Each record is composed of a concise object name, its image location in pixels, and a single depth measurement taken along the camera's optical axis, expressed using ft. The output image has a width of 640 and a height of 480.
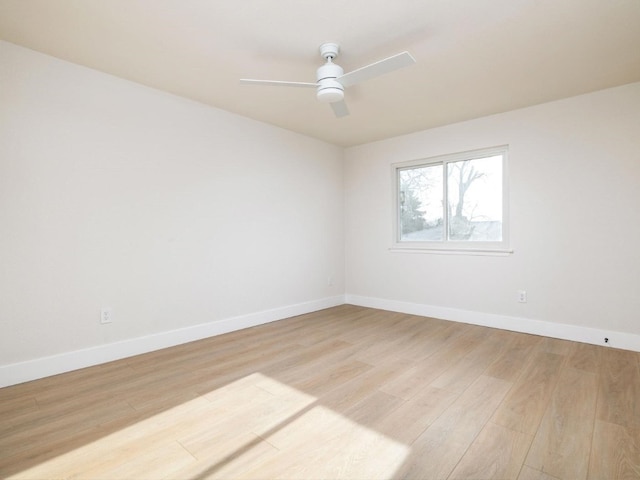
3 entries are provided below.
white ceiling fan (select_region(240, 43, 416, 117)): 7.12
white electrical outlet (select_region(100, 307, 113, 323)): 8.66
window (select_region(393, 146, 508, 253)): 12.12
